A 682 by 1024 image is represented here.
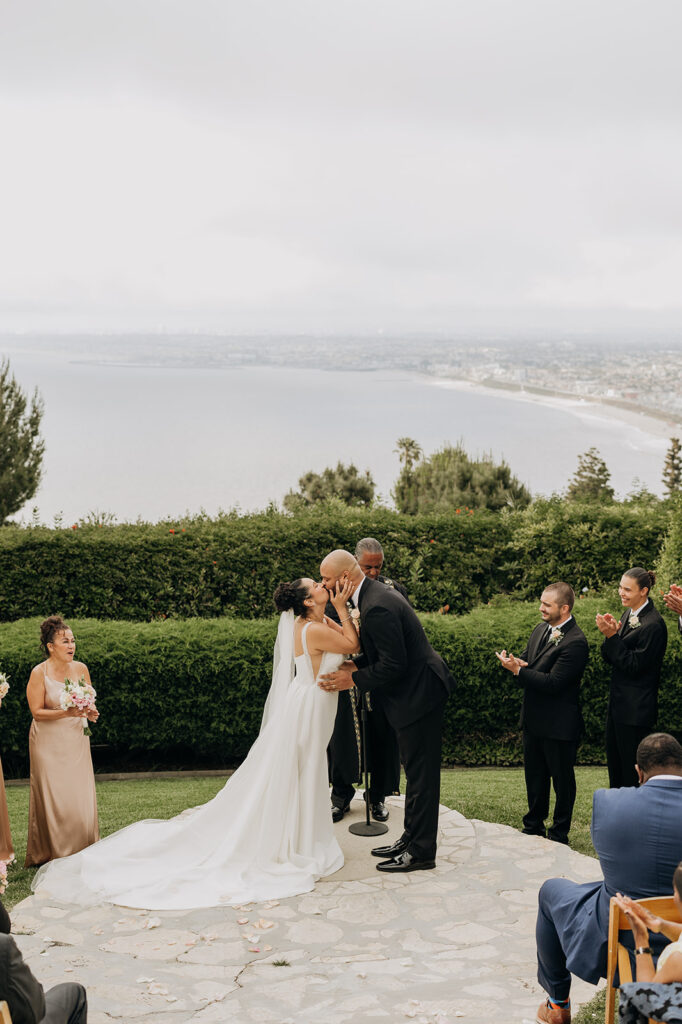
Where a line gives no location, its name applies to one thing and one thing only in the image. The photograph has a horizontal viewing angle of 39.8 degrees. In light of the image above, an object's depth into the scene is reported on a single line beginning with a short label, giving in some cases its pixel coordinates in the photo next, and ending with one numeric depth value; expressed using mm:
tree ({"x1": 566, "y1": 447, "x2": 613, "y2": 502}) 40031
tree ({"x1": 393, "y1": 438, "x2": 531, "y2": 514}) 27750
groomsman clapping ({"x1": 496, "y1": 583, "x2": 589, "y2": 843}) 6871
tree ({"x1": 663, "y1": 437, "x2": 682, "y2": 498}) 34062
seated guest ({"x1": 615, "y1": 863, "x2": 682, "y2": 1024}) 3209
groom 6535
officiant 7355
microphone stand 7184
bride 6371
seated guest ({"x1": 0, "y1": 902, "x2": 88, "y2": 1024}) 3309
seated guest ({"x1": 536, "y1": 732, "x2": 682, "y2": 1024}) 3895
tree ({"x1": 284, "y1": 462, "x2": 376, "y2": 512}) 31520
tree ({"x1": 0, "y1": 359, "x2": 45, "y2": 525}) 27156
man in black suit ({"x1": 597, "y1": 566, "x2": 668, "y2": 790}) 7133
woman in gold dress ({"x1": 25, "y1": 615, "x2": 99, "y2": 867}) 6984
